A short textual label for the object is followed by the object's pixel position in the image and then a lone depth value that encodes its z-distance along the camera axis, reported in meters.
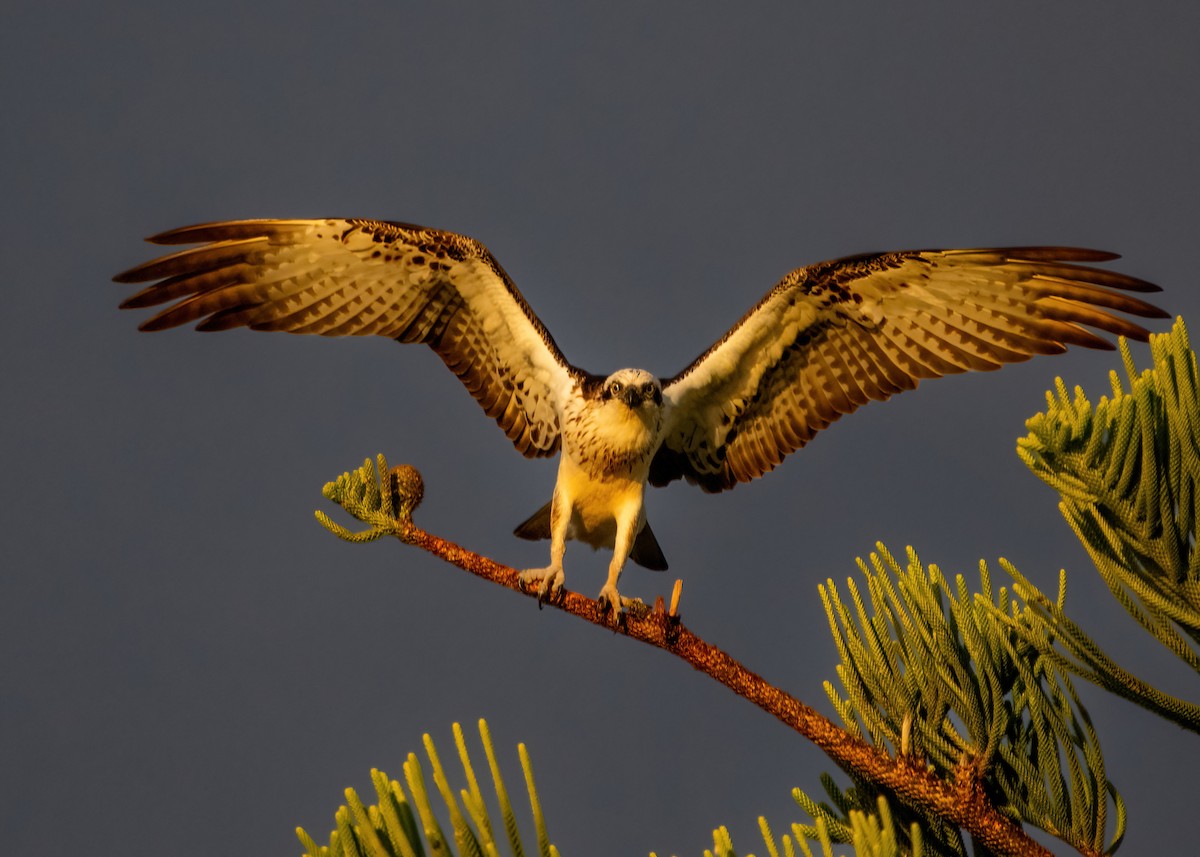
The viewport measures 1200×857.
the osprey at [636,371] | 14.35
